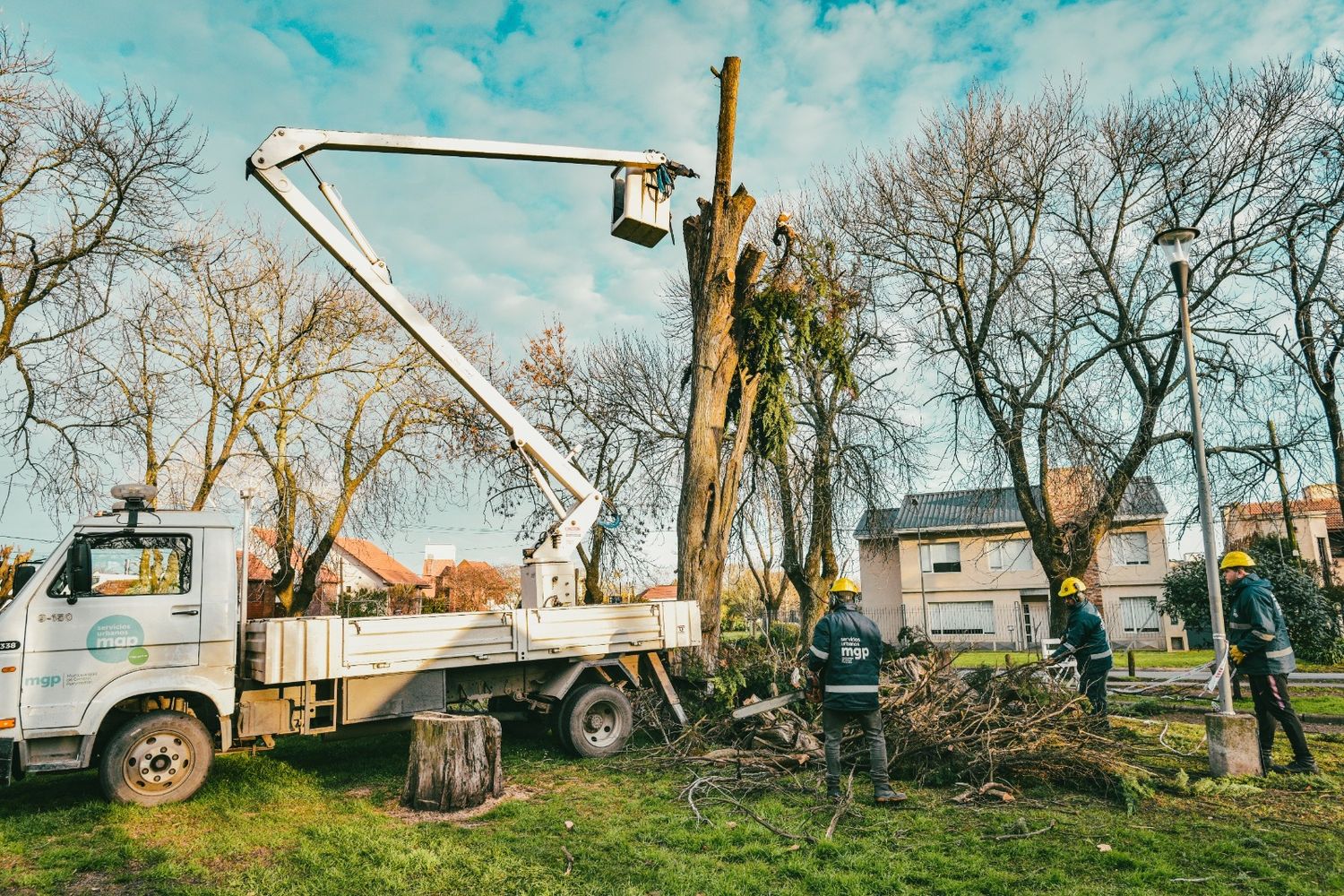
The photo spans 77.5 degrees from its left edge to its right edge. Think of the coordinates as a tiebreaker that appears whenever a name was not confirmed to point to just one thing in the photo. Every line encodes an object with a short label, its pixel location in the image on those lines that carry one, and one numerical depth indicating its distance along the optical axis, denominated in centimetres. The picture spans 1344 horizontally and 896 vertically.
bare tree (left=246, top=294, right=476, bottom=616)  1902
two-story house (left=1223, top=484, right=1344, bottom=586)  1513
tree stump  686
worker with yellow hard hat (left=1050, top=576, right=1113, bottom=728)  935
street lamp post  754
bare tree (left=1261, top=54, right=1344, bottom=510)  1418
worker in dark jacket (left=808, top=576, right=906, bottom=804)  706
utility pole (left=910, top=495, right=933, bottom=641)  3603
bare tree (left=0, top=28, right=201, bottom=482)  1245
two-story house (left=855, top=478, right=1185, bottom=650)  3316
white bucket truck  675
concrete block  713
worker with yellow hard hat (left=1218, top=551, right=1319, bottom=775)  745
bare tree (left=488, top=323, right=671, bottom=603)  2209
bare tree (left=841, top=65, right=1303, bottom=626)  1534
